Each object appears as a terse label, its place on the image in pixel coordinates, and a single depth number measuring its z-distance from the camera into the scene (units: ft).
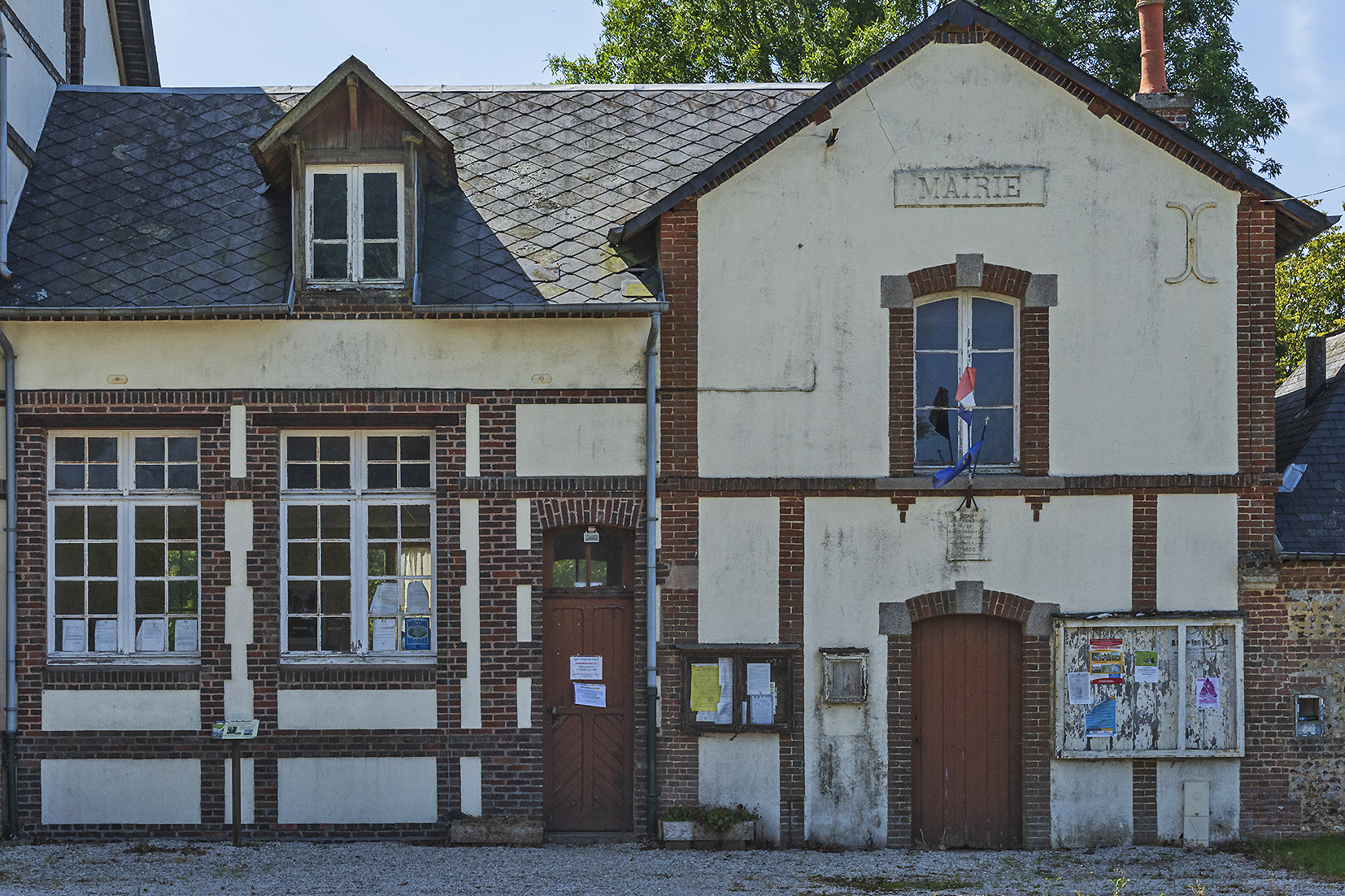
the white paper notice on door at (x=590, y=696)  35.60
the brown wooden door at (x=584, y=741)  35.76
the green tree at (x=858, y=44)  64.23
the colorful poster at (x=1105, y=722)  35.24
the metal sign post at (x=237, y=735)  34.01
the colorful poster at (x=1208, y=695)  35.29
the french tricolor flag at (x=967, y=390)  35.27
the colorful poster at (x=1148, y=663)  35.37
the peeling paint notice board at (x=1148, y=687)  35.22
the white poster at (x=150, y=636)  35.60
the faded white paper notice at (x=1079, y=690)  35.24
